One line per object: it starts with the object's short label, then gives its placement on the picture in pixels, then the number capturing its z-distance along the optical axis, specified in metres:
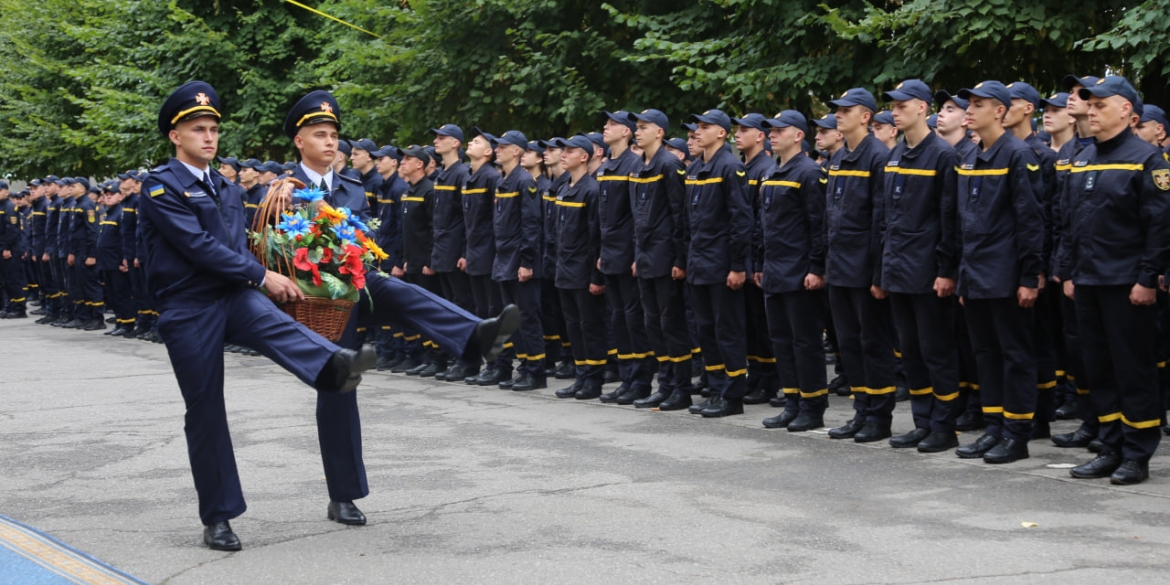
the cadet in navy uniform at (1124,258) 7.87
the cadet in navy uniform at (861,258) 9.55
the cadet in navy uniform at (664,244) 11.48
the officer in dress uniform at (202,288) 6.57
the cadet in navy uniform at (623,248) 11.97
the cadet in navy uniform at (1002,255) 8.53
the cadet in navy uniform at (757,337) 11.35
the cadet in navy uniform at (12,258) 26.23
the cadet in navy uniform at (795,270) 10.22
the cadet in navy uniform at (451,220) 14.46
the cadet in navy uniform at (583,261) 12.64
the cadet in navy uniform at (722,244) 10.95
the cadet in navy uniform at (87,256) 22.30
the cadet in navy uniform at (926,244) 9.00
